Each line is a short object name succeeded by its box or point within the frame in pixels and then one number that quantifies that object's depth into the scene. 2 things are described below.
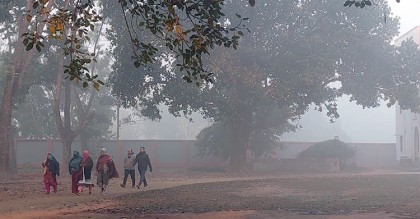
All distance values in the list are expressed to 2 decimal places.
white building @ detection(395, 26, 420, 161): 44.22
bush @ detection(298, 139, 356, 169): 40.56
